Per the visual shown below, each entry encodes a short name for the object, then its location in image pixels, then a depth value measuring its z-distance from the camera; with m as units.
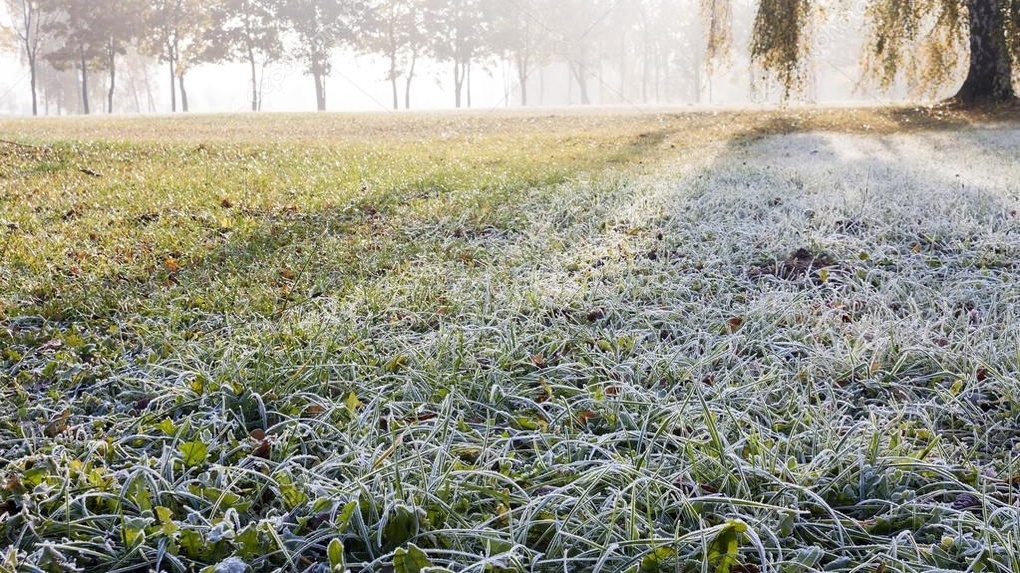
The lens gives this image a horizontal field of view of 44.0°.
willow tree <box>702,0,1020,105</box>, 10.29
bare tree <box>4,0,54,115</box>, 27.47
